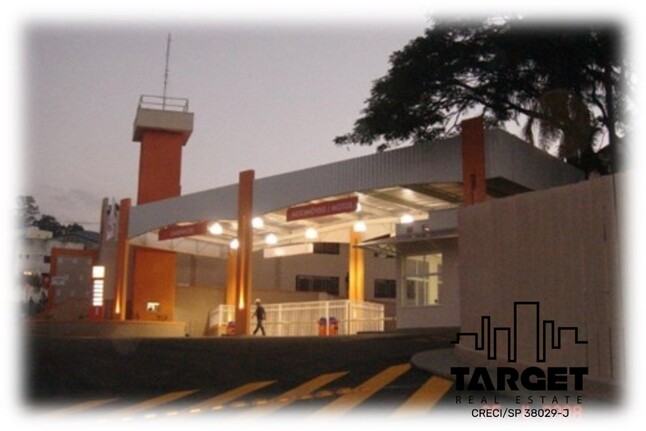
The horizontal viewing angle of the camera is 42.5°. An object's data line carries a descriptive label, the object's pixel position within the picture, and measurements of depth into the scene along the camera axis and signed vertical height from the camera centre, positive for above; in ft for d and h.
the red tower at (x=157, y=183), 108.58 +19.21
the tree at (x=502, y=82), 77.26 +25.32
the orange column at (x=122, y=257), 101.24 +8.54
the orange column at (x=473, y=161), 63.05 +13.13
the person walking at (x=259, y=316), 82.71 +1.39
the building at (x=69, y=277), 118.11 +7.56
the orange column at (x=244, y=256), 82.17 +7.27
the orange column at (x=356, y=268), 89.25 +6.94
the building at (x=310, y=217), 67.39 +11.69
